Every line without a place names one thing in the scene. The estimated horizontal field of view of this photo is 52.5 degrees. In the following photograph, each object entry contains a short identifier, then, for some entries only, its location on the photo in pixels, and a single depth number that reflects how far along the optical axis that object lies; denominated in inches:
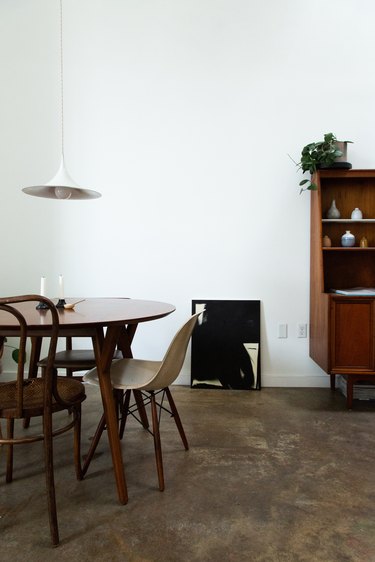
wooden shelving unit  108.3
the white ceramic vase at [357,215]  118.3
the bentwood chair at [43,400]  55.2
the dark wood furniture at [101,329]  61.1
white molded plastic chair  67.0
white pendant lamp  83.0
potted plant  113.0
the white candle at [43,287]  81.9
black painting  127.1
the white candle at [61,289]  89.6
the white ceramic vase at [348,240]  117.7
